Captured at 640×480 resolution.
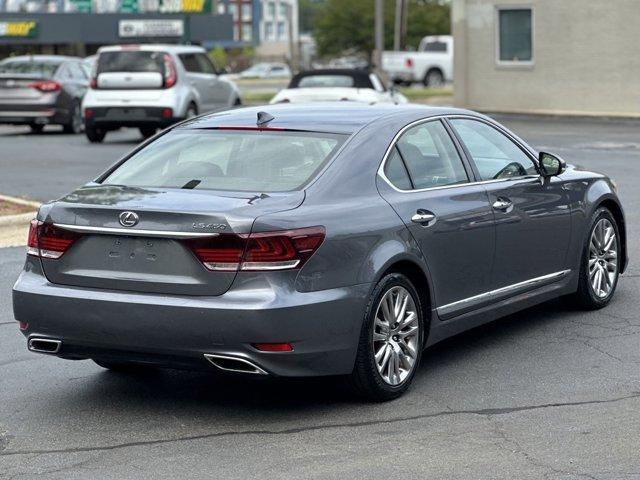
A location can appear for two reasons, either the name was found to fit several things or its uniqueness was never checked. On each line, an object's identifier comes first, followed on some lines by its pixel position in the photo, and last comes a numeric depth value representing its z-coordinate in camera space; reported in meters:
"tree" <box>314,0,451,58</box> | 87.94
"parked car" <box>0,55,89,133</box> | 26.58
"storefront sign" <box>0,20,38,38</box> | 67.12
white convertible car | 22.12
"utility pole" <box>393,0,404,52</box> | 68.75
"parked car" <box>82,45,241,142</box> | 24.09
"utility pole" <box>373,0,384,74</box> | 36.59
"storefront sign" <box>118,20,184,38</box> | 58.16
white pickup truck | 54.31
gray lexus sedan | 6.09
